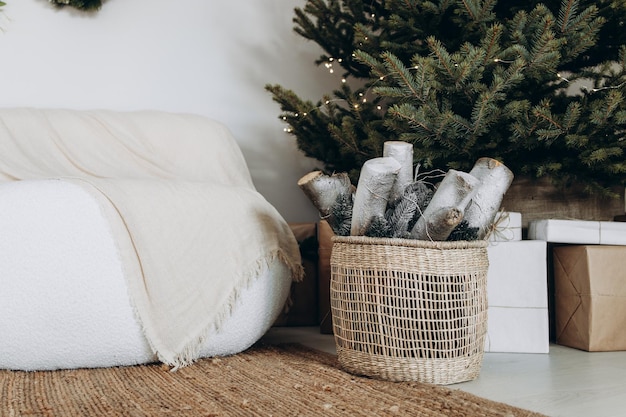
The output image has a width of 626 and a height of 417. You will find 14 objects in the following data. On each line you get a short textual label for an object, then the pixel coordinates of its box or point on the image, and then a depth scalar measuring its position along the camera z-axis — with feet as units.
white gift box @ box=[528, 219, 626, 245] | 5.13
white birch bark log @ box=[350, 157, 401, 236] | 3.97
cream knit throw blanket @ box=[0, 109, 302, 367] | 4.16
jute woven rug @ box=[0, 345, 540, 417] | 3.26
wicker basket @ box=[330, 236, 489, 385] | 3.90
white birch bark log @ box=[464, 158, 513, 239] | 4.29
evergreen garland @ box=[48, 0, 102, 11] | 6.52
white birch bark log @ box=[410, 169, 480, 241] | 3.83
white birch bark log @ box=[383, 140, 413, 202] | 4.25
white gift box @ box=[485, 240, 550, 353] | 4.98
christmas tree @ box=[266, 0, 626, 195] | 4.64
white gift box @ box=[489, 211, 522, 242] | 5.07
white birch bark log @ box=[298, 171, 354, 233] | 4.29
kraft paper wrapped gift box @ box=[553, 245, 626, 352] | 5.05
